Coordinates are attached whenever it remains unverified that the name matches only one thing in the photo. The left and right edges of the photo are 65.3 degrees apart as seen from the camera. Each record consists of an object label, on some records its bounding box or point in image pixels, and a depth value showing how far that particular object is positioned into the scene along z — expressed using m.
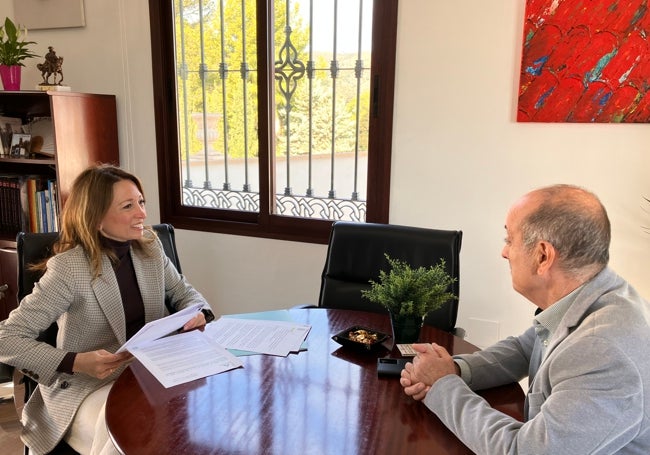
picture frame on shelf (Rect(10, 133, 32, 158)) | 2.85
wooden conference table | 1.00
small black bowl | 1.43
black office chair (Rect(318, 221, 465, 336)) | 1.89
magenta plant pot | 2.75
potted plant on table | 1.39
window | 2.53
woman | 1.39
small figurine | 2.75
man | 0.83
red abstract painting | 2.06
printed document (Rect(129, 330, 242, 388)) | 1.28
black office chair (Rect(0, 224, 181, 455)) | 1.64
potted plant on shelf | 2.71
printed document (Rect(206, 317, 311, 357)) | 1.44
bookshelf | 2.63
